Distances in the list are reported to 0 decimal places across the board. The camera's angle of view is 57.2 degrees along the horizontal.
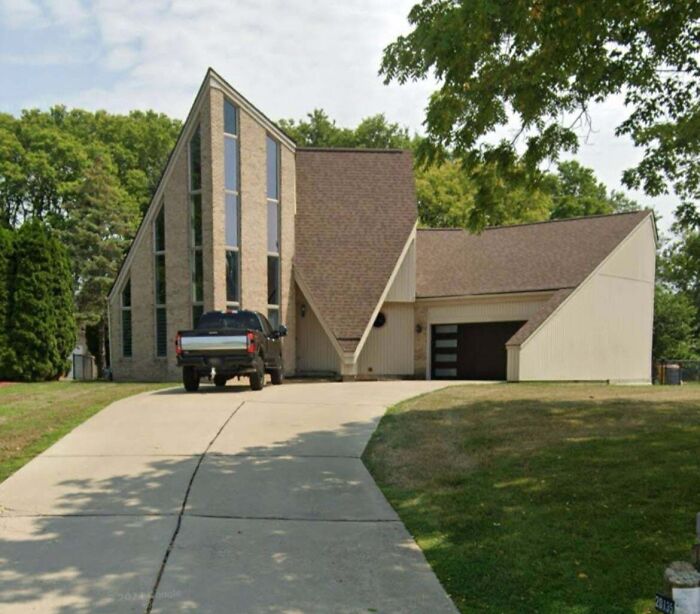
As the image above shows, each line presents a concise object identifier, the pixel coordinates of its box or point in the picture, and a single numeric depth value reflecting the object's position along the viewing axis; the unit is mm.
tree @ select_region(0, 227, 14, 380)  22250
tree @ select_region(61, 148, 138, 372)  38950
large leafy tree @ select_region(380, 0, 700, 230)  6504
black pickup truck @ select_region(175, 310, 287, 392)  14797
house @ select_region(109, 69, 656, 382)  20844
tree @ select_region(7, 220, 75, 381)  22578
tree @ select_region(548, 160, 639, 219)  50125
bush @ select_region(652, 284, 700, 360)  41219
